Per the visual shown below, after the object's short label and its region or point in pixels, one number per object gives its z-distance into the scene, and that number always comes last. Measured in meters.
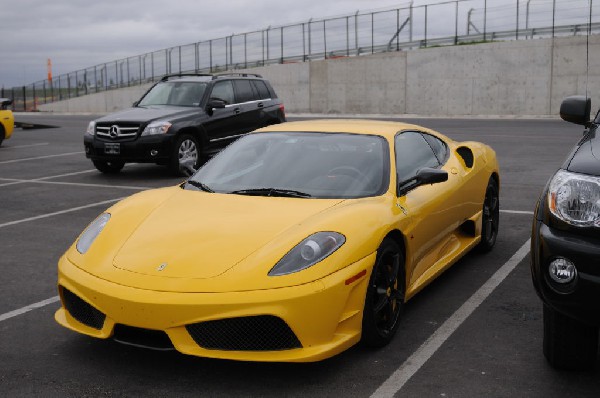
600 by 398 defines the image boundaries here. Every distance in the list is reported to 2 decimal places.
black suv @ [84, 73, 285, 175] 12.70
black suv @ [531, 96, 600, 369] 3.56
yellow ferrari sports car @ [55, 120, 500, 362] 3.88
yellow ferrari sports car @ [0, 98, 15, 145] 19.09
